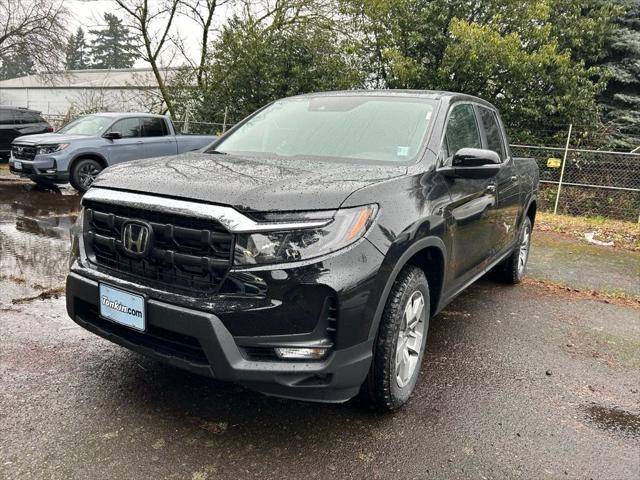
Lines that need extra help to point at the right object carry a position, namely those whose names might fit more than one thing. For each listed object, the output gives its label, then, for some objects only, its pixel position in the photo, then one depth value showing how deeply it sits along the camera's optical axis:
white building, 19.15
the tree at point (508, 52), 11.12
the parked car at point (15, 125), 14.11
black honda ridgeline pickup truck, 2.26
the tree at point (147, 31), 16.11
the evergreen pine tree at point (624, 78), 11.73
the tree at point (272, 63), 13.98
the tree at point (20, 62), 18.70
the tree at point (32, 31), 18.19
